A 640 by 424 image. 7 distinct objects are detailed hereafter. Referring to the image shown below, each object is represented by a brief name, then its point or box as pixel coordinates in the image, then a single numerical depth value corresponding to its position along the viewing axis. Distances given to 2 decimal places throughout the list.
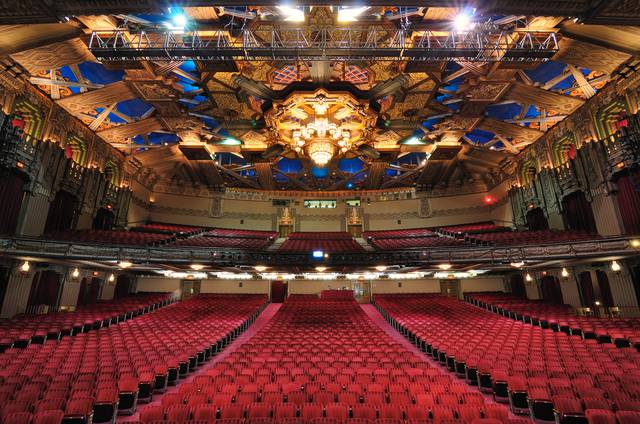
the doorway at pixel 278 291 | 21.48
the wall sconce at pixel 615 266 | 11.36
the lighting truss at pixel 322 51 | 8.11
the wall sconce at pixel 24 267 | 11.49
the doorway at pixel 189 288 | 20.38
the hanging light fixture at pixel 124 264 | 12.77
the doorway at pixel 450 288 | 20.30
